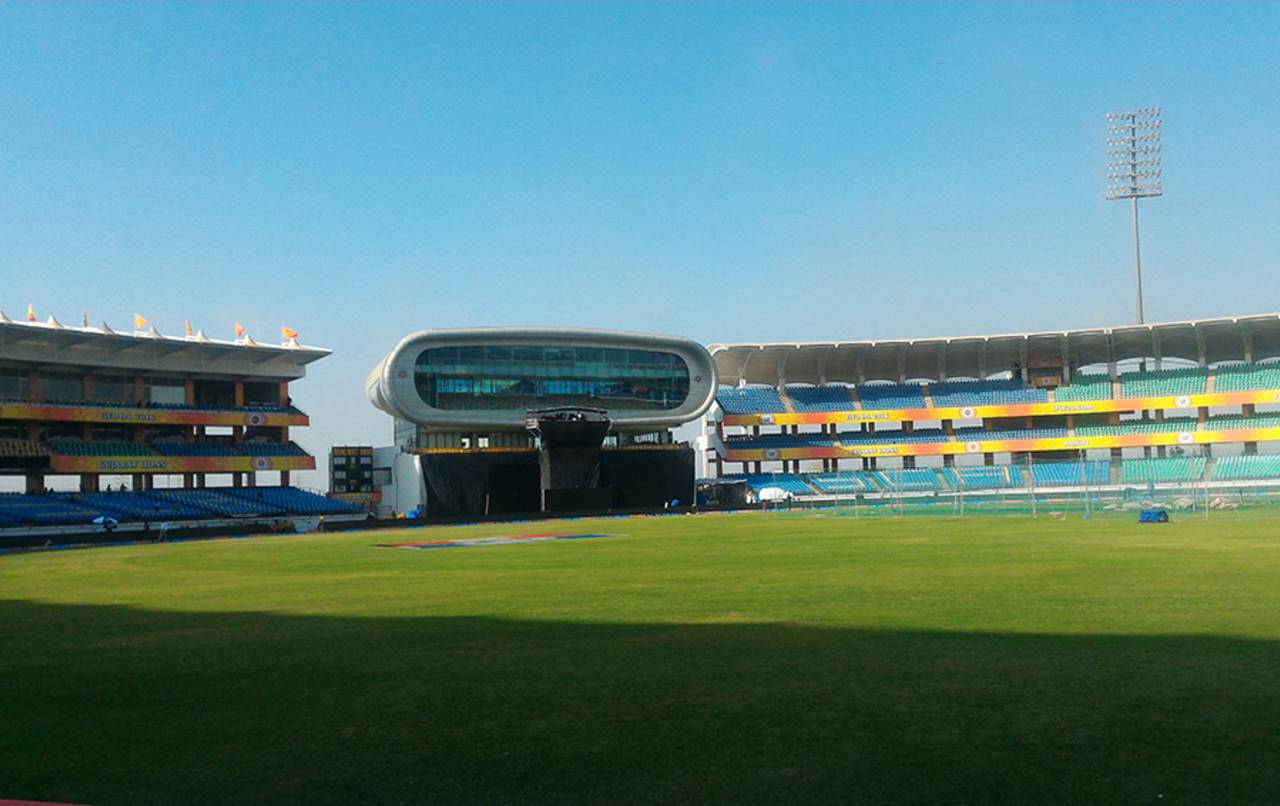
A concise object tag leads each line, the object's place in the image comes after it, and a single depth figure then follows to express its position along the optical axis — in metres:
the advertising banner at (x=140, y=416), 68.31
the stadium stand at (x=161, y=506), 62.22
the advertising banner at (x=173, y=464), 70.00
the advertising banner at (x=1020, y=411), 82.56
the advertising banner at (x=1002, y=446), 81.56
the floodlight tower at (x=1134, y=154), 83.44
